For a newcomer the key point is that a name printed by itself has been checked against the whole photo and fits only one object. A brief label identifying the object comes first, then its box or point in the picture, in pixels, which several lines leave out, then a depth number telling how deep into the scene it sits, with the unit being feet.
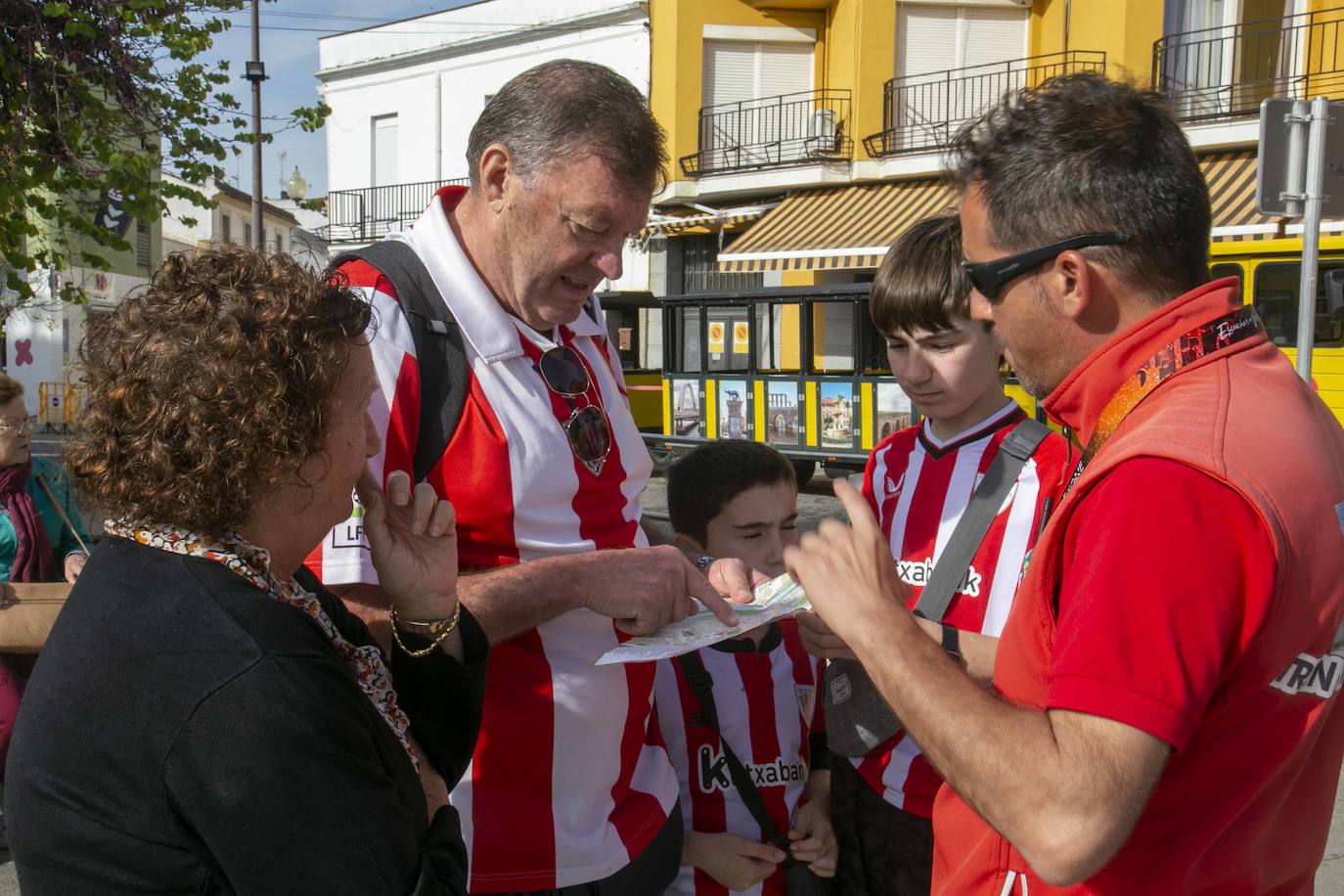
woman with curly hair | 4.02
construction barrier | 76.95
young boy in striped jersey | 8.31
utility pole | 56.90
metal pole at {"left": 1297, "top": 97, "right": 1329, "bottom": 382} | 20.95
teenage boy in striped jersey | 7.97
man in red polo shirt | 4.11
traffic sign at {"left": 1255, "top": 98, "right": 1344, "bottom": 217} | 21.21
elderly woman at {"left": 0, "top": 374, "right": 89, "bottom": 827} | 15.30
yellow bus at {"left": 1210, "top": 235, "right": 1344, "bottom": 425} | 33.94
